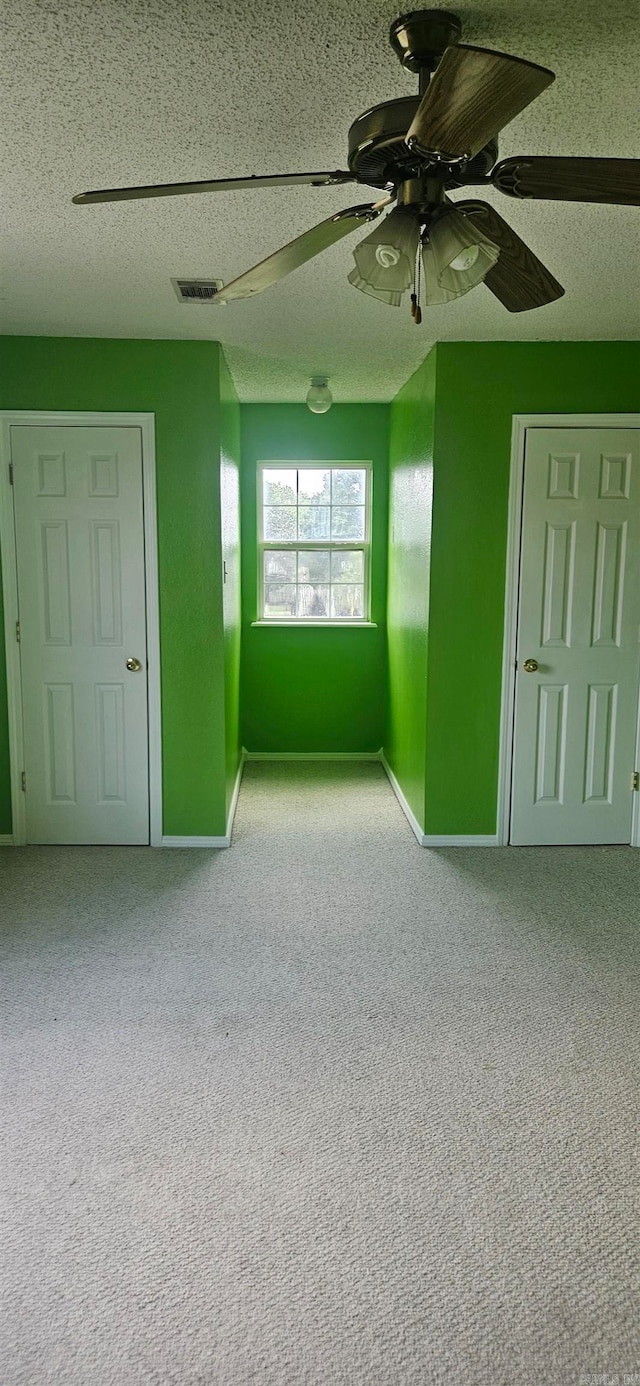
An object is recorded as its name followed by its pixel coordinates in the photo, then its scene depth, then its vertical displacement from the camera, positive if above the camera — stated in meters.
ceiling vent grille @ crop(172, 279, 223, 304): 2.98 +1.04
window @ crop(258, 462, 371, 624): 5.71 +0.23
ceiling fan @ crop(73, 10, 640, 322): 1.36 +0.70
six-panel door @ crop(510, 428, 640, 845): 3.90 -0.30
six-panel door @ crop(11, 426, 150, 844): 3.87 -0.29
